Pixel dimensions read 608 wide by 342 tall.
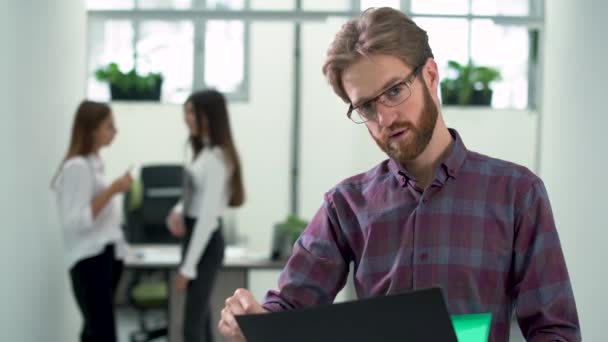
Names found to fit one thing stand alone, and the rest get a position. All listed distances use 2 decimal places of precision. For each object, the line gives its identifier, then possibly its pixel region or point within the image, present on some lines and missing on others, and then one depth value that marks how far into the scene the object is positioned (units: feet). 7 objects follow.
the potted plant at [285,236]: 28.63
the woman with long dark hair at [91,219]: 23.03
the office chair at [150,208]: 36.44
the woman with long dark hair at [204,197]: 23.22
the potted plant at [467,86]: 29.33
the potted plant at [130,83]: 34.17
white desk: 28.22
